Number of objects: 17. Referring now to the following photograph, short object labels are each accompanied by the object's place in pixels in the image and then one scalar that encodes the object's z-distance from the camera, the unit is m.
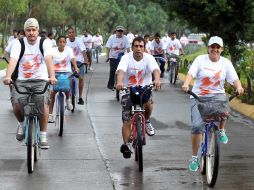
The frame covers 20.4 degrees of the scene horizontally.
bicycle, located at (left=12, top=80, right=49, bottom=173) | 9.31
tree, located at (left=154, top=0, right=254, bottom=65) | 19.14
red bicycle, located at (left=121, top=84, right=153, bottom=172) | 9.40
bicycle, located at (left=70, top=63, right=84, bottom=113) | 15.40
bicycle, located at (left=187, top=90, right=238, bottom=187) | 8.41
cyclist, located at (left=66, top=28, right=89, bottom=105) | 17.05
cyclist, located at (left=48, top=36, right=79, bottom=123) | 13.75
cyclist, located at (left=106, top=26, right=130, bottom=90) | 19.91
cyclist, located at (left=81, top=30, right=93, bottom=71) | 32.75
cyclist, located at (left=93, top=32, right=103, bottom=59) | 40.22
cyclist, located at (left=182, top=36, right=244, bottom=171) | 8.87
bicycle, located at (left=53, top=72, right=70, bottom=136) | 12.45
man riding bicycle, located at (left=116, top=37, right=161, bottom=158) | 9.77
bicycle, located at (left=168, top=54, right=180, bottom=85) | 24.09
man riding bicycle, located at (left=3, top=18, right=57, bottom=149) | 9.48
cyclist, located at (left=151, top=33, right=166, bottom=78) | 25.17
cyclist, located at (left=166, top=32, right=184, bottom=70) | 25.51
